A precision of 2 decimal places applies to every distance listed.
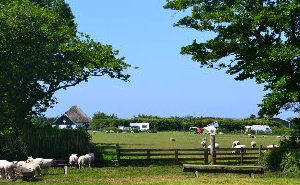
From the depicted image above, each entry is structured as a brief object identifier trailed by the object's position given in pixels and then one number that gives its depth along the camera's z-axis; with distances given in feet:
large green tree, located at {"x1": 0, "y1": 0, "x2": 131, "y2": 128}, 130.31
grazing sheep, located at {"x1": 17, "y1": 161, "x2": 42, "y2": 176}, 88.17
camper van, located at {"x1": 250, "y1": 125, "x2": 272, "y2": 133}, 374.08
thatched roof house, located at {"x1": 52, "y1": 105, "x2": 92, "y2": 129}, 407.23
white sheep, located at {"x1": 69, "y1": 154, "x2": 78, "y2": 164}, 112.78
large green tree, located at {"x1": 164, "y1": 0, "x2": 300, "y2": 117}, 101.19
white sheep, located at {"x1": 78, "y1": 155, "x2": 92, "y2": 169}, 111.63
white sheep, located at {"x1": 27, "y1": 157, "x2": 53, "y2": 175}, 95.46
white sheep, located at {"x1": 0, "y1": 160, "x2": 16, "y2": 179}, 90.79
